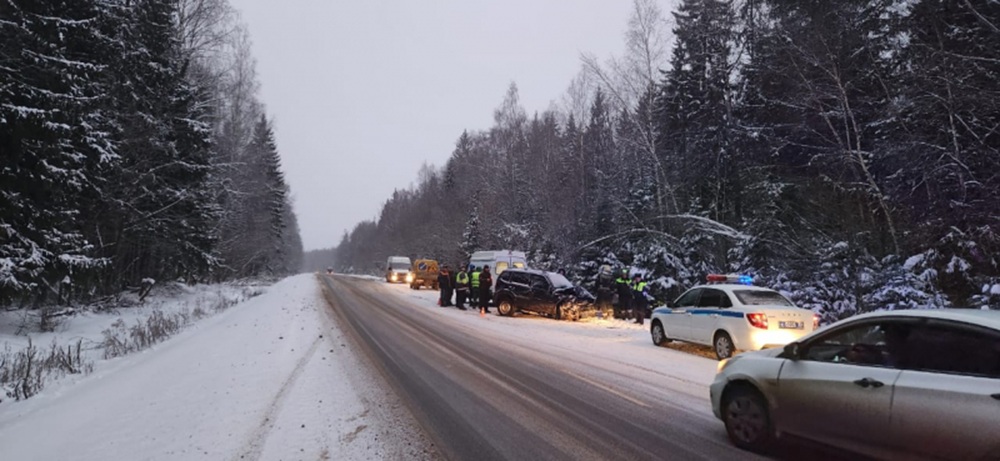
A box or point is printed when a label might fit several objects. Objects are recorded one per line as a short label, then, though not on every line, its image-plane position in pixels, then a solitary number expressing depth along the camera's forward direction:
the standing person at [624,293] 18.94
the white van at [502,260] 28.36
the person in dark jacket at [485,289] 21.80
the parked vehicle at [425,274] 41.72
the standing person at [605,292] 20.13
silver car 3.64
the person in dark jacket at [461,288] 23.62
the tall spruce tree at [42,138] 11.36
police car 9.82
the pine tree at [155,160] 17.59
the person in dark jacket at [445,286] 24.34
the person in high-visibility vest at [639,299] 17.91
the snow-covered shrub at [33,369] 7.96
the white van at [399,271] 50.56
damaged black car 19.27
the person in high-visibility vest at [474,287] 24.27
